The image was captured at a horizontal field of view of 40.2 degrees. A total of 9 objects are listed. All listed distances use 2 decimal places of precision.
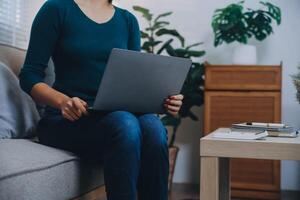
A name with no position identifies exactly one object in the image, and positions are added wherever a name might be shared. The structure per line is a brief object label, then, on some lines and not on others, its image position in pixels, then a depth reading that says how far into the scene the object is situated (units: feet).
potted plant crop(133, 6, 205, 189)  7.63
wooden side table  3.87
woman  3.49
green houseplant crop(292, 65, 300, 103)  5.45
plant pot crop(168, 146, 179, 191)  7.49
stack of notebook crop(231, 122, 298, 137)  4.70
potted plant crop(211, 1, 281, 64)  7.47
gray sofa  2.89
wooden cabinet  7.16
